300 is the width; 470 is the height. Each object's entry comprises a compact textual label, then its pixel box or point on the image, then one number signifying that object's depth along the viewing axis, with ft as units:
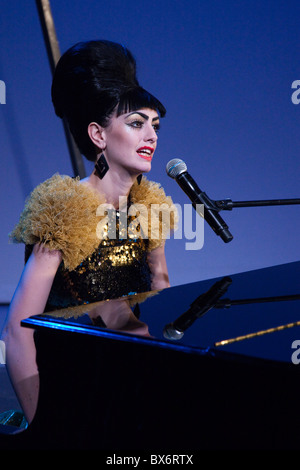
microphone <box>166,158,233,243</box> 13.66
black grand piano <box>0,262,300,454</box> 12.59
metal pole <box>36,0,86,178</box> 16.78
